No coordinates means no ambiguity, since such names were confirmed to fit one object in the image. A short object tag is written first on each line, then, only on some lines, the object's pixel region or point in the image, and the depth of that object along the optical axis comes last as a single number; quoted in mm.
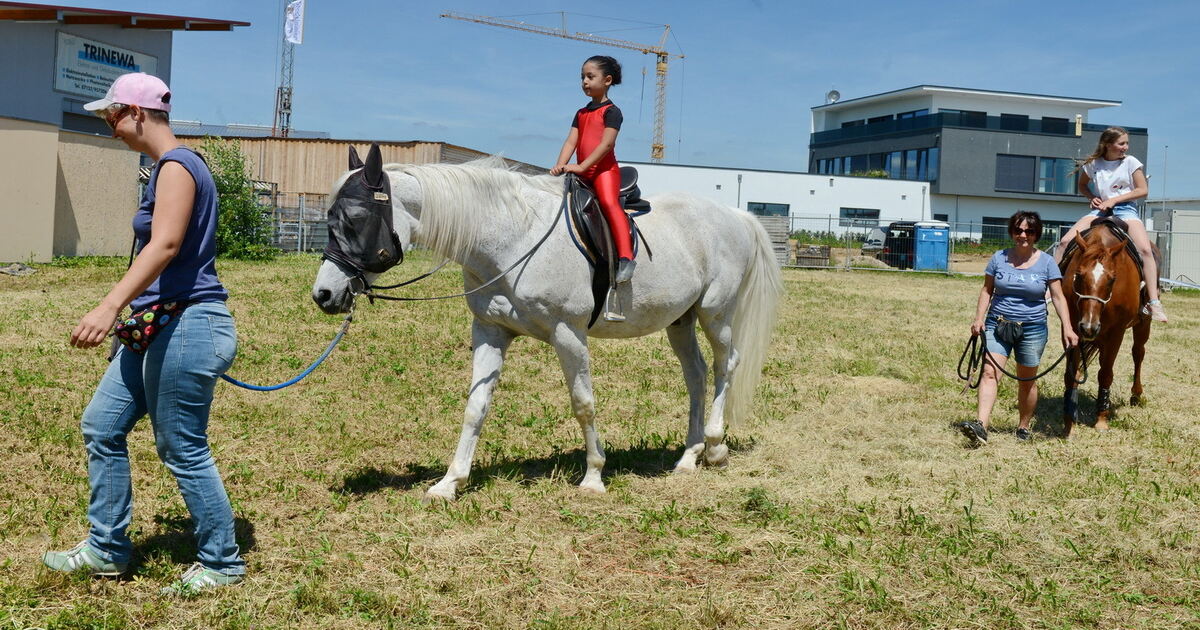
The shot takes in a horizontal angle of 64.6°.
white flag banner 58438
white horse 5203
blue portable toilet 34781
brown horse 7684
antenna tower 60344
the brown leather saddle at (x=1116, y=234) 8141
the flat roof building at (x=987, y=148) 55000
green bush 21125
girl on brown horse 8250
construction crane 98438
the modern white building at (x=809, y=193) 49906
